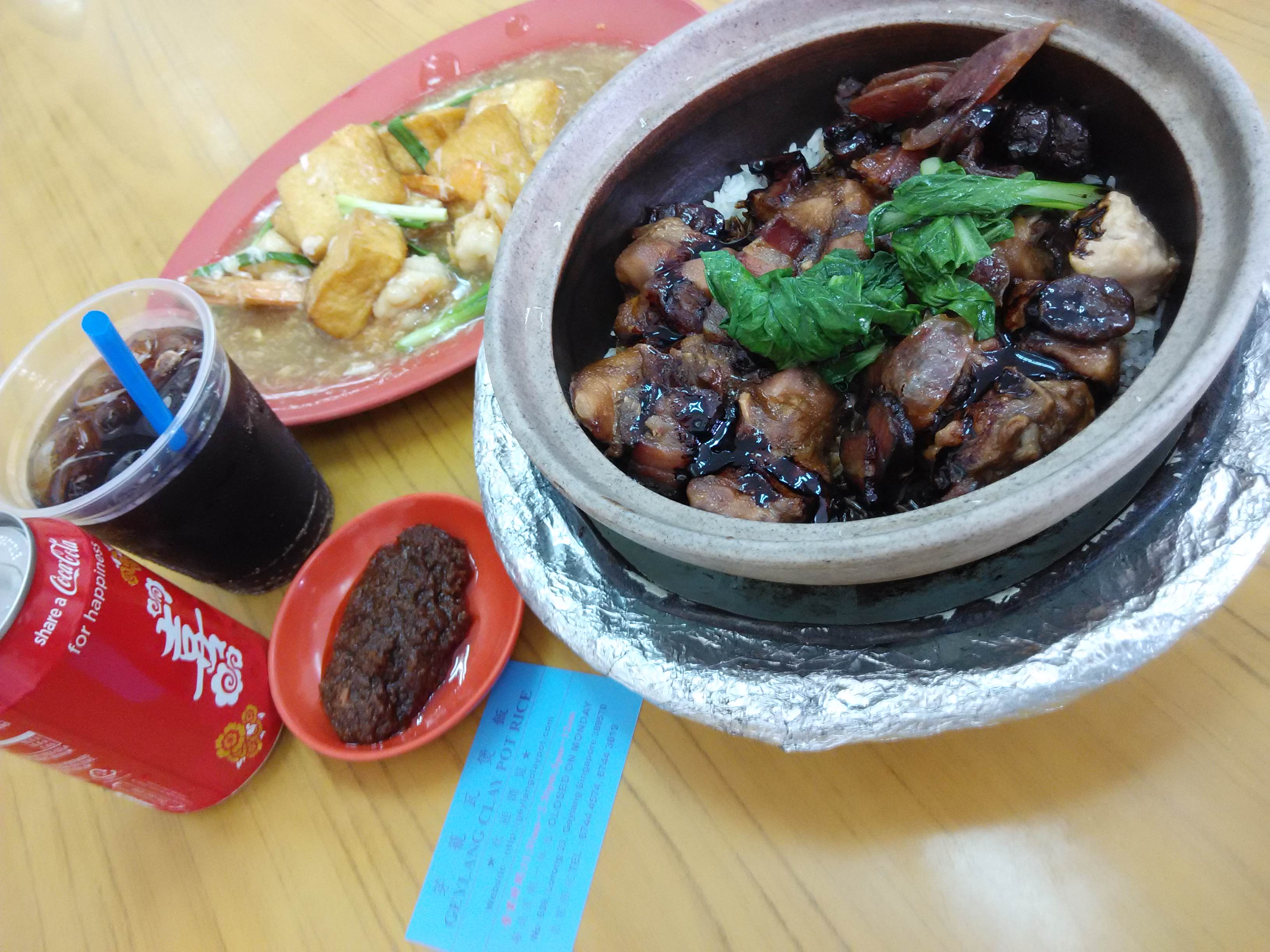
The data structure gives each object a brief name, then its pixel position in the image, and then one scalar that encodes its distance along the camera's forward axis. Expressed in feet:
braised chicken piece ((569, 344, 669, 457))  0.77
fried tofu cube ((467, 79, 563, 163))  1.44
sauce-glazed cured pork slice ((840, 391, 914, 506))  0.70
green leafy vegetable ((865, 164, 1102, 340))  0.73
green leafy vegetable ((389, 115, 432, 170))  1.46
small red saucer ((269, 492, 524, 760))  0.94
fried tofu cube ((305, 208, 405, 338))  1.27
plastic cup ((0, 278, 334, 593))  0.92
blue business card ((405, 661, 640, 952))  0.86
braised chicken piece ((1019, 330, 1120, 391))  0.70
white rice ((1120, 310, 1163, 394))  0.77
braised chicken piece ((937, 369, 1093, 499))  0.67
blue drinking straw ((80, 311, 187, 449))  0.82
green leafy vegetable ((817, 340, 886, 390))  0.77
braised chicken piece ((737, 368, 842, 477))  0.74
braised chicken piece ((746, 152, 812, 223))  0.89
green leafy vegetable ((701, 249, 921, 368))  0.73
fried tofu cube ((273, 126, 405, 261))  1.38
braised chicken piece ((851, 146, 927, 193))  0.83
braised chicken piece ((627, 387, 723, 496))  0.76
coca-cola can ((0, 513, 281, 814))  0.76
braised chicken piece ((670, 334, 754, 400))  0.79
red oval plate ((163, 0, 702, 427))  1.44
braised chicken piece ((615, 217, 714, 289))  0.85
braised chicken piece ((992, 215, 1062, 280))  0.76
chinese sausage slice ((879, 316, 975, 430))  0.70
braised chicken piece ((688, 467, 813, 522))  0.71
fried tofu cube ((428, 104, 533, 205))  1.38
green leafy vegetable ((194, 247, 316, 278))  1.39
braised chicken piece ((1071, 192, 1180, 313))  0.71
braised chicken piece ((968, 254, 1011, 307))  0.74
